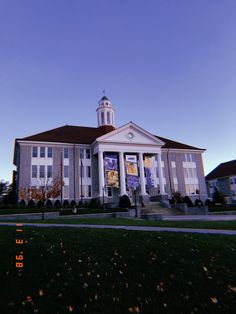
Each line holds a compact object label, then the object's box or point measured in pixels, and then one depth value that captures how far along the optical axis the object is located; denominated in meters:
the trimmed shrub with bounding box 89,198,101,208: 32.70
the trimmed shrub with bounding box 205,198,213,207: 39.30
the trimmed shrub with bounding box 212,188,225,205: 43.52
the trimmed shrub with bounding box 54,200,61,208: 33.01
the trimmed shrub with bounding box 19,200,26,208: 31.21
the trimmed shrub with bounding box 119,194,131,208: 31.64
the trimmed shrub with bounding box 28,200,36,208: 29.28
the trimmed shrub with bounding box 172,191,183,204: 38.48
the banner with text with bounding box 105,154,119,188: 36.09
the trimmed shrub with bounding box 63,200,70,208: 33.75
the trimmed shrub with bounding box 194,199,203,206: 38.69
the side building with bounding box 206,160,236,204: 56.97
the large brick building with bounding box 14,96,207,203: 35.78
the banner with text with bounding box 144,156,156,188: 38.97
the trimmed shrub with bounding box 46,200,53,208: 32.82
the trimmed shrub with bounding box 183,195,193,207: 36.03
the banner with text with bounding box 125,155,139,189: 37.24
